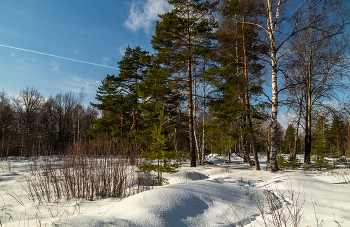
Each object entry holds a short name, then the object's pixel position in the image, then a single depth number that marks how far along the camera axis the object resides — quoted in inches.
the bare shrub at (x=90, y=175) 177.8
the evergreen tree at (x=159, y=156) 211.9
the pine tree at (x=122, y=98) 570.9
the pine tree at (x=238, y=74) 332.2
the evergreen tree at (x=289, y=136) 1180.4
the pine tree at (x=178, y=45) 369.7
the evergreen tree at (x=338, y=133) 1103.0
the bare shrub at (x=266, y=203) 116.1
